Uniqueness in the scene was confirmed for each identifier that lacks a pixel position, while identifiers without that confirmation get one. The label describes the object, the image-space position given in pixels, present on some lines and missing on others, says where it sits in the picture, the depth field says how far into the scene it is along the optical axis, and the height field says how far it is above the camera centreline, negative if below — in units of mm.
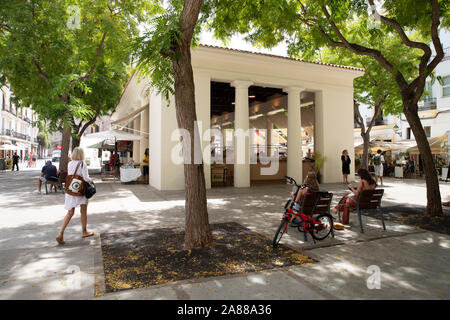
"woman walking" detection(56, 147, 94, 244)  4956 -601
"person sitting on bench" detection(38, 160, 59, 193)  10617 -286
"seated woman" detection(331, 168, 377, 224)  6066 -568
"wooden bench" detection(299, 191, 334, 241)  5133 -733
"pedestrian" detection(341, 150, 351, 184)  13594 +10
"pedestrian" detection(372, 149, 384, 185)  13836 -52
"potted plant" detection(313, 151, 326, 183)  14172 +118
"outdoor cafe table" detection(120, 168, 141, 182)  14133 -464
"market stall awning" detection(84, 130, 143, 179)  15070 +1596
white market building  11836 +2929
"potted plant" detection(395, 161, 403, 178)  18873 -587
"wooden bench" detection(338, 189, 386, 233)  5773 -763
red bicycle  4695 -1052
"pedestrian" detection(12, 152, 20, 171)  26656 +582
